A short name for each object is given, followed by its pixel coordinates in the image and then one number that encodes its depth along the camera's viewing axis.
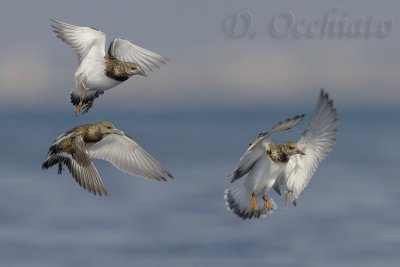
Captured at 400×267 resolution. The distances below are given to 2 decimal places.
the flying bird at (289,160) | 17.17
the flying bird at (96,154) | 17.00
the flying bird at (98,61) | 18.30
